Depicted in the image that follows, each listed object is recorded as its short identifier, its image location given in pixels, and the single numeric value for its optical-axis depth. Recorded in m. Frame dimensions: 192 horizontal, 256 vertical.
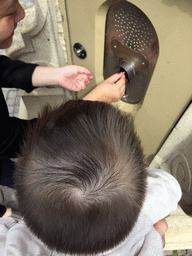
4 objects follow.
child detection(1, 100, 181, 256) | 0.41
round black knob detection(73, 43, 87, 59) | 1.01
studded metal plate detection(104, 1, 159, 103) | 0.72
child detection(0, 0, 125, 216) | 0.86
